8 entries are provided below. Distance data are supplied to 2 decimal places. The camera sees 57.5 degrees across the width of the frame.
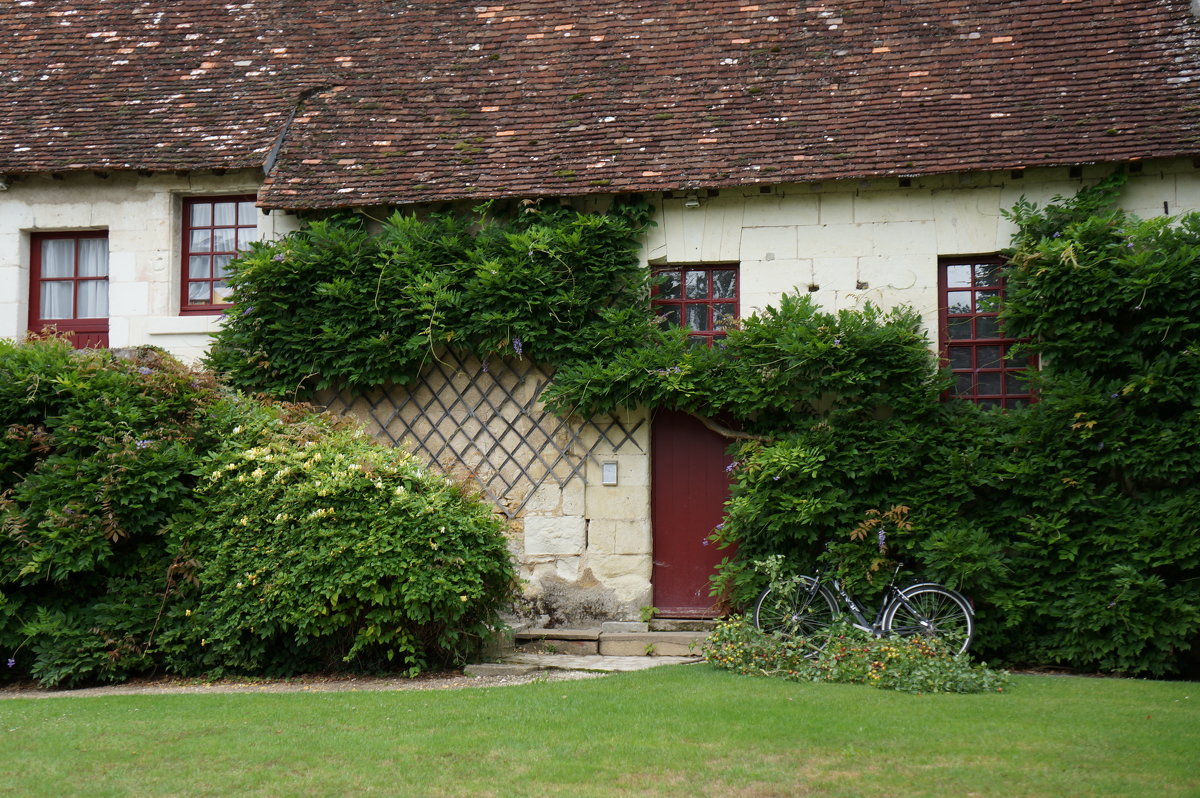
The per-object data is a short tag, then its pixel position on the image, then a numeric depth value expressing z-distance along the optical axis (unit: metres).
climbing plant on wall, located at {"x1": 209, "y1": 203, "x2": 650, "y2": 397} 10.12
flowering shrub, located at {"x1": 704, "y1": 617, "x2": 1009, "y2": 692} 7.64
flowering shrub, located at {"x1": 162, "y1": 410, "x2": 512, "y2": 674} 8.27
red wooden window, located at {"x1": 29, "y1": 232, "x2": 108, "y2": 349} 11.71
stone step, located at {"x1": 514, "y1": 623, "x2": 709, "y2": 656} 9.55
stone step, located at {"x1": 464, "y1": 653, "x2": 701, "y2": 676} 8.62
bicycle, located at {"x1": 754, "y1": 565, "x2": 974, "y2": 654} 8.80
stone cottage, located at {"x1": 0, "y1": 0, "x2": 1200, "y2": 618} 10.01
